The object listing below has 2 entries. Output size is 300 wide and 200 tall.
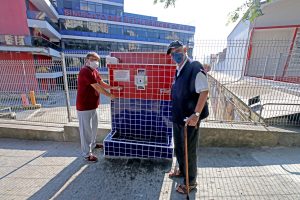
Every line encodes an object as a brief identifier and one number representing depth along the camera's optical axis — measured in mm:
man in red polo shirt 2883
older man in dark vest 2053
